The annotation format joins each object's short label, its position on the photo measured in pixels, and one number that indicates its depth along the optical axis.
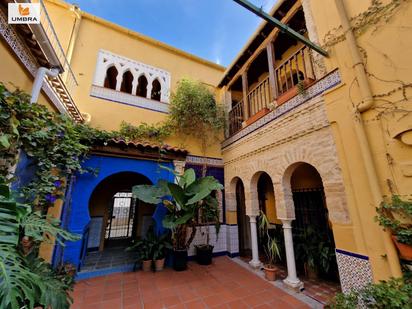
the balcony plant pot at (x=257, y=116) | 4.93
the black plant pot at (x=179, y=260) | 4.76
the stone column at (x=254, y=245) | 4.98
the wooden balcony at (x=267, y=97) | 4.12
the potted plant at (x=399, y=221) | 2.18
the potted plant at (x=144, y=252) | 4.70
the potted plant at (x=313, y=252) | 4.13
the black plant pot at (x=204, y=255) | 5.21
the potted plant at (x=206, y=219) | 5.14
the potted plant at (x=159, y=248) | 4.72
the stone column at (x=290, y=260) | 3.76
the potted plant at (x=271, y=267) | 4.20
